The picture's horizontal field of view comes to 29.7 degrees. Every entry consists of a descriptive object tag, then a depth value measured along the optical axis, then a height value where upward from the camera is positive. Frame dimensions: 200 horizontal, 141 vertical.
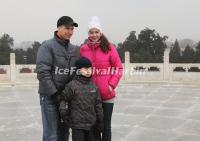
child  4.00 -0.40
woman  4.17 +0.02
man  3.96 -0.06
